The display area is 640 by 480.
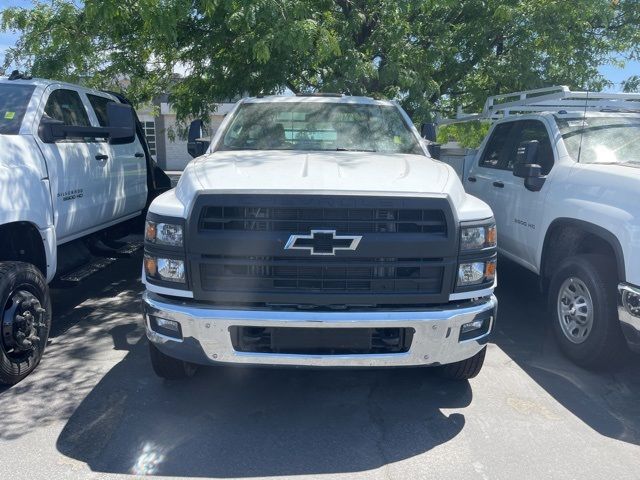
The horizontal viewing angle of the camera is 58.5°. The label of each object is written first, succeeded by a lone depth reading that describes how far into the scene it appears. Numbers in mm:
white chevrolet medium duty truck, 3227
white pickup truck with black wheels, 3965
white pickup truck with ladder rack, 4031
